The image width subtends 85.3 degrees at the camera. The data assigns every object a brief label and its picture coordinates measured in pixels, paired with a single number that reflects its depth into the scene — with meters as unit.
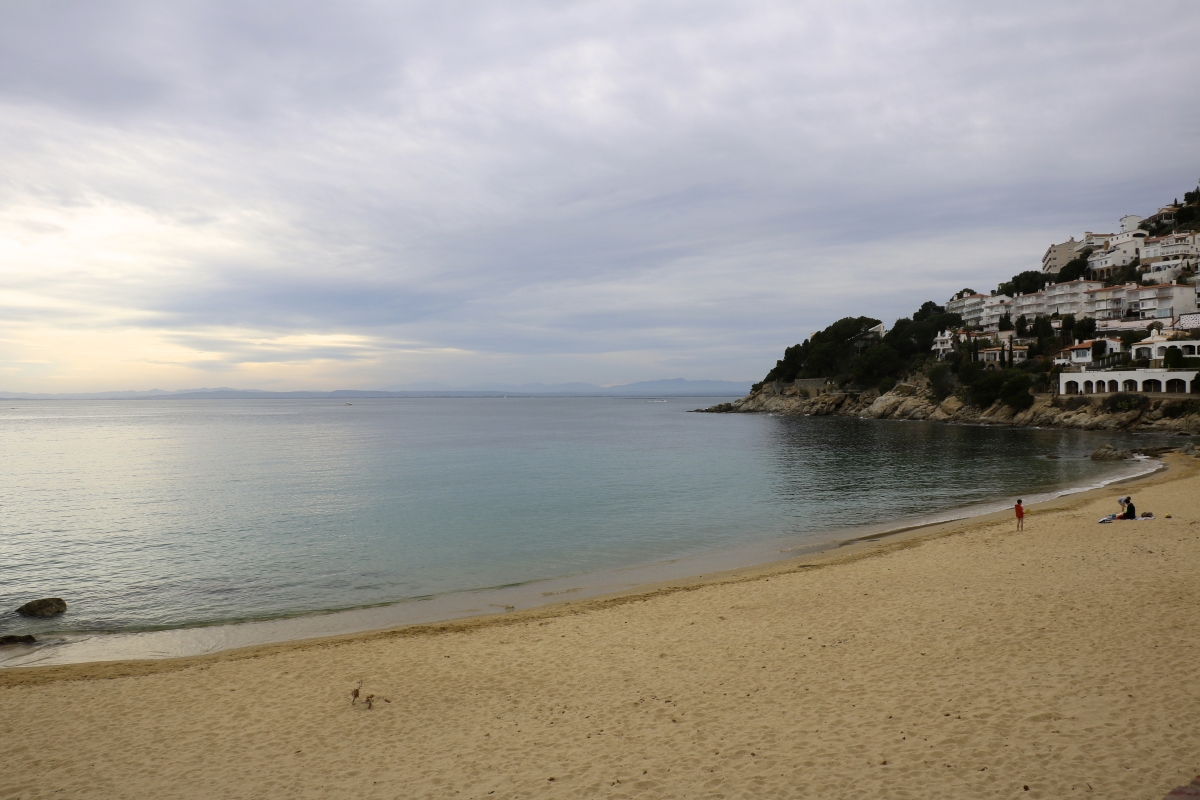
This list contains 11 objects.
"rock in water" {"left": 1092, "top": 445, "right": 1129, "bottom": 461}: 42.69
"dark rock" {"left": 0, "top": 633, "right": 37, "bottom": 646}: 13.88
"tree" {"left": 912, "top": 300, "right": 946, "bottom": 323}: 135.25
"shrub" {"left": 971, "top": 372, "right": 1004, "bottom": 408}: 79.81
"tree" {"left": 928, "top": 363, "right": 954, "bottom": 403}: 90.69
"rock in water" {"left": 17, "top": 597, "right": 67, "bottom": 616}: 15.70
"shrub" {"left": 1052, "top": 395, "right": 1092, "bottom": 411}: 71.19
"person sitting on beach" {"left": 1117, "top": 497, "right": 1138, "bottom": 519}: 21.09
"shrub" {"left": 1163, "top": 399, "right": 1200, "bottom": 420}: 61.81
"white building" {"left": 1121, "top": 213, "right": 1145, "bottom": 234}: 132.38
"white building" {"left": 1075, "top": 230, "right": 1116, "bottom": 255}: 131.50
